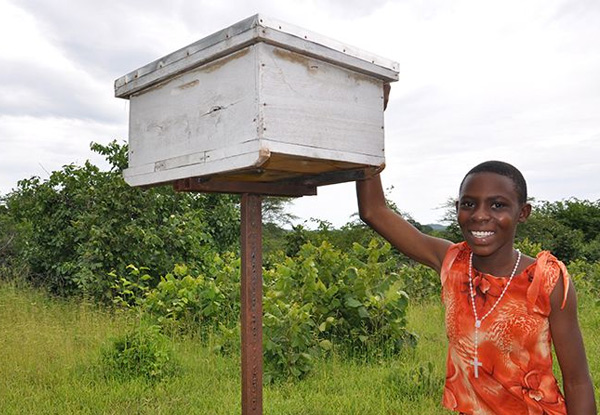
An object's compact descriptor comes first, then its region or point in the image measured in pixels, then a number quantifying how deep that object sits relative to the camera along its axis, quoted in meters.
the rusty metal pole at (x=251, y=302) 2.41
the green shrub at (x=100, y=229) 7.88
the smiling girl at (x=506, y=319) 1.91
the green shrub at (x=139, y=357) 4.68
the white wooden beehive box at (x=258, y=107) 1.87
